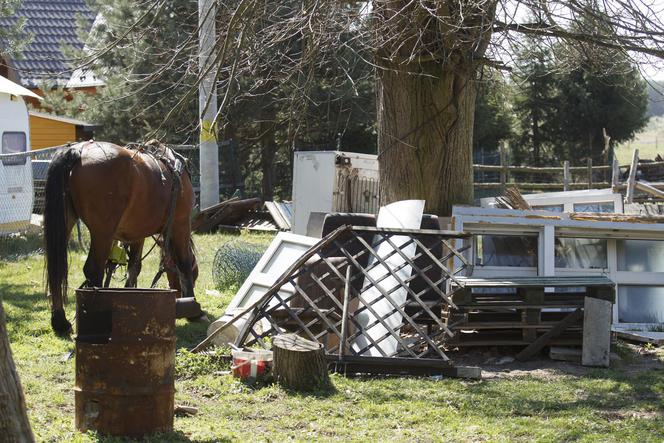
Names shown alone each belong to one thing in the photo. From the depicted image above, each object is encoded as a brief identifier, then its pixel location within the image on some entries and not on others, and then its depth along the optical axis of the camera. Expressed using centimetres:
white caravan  3147
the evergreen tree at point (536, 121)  7037
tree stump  1420
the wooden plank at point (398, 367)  1546
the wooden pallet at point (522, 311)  1734
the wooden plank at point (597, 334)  1692
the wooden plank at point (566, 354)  1734
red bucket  1477
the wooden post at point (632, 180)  4879
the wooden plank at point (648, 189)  4378
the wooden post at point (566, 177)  5152
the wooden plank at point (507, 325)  1742
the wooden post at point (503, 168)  5168
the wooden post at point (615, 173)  4925
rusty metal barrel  1125
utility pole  3468
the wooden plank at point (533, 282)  1733
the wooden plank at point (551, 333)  1736
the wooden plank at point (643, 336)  1891
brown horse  1680
